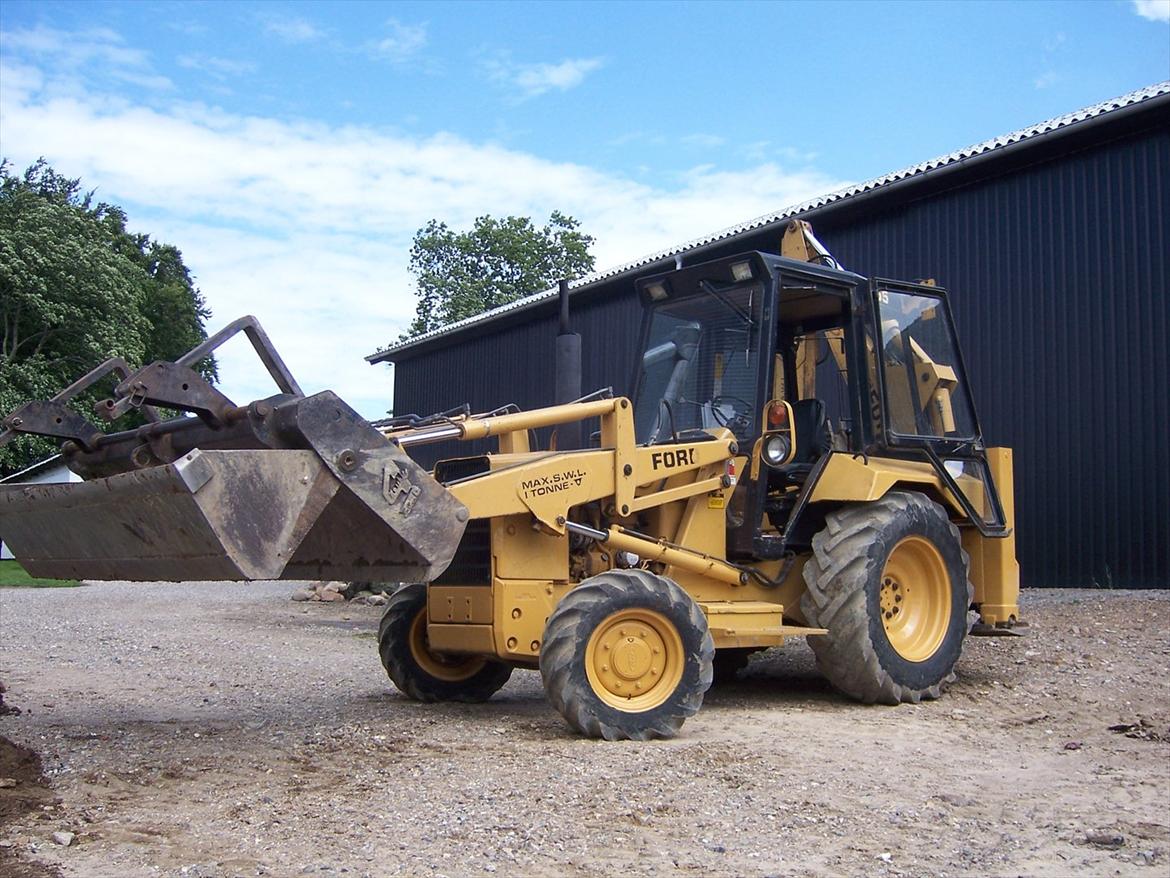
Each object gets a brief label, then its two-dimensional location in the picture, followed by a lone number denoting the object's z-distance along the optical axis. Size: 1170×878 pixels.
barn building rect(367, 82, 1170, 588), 13.63
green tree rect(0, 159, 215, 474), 37.03
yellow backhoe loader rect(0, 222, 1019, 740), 5.80
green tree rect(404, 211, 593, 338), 48.38
